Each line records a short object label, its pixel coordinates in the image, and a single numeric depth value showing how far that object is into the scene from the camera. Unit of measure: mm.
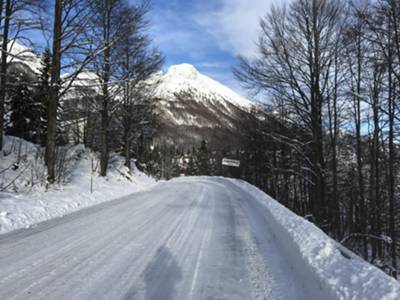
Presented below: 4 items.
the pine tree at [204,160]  74281
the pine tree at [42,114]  23516
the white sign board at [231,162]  37169
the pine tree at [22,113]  26672
